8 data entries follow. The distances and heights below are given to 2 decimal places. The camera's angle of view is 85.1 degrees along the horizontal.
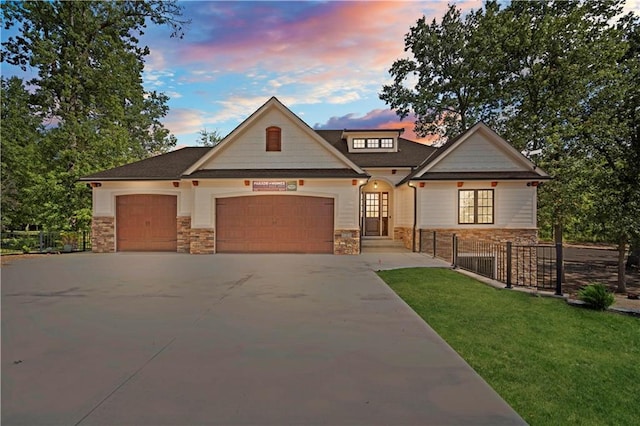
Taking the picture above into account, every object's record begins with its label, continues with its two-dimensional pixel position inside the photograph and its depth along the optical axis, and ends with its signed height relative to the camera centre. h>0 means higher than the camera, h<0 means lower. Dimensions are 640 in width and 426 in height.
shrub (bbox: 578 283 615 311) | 7.38 -1.70
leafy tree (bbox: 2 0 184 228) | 21.95 +9.54
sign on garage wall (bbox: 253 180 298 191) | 16.03 +1.37
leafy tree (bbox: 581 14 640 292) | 12.68 +2.42
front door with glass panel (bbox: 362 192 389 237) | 20.42 +0.15
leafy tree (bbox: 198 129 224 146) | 44.16 +9.83
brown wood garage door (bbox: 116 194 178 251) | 17.17 -0.50
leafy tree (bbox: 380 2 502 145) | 24.19 +10.20
